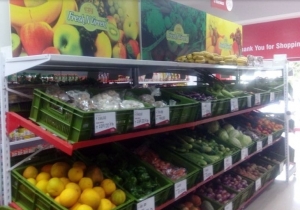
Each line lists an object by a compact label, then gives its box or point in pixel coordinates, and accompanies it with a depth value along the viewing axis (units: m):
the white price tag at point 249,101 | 3.60
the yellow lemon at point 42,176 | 1.84
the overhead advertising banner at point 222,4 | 4.67
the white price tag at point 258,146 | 3.82
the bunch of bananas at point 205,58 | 3.18
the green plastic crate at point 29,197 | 1.67
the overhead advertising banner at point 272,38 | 8.58
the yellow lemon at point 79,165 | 1.96
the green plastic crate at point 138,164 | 2.07
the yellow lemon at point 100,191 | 1.83
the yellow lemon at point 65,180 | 1.83
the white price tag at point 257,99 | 3.78
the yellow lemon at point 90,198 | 1.74
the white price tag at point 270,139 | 4.21
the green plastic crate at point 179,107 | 2.33
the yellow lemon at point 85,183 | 1.83
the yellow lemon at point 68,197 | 1.69
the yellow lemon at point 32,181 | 1.79
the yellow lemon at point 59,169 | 1.90
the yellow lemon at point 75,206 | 1.72
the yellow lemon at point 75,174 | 1.88
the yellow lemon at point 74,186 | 1.77
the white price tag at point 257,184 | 3.79
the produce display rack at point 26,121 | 1.62
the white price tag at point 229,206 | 3.04
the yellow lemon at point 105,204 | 1.76
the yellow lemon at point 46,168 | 1.95
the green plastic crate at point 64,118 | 1.59
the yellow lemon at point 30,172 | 1.86
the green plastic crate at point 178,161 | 2.51
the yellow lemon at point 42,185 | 1.77
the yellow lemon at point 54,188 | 1.74
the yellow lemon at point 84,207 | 1.68
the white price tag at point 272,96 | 4.34
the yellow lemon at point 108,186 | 1.89
